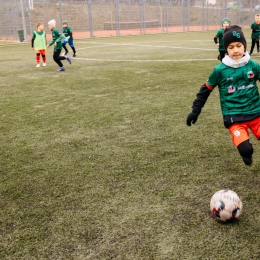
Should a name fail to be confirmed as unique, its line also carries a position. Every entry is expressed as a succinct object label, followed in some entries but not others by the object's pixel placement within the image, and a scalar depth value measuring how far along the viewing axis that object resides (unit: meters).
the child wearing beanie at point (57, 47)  12.55
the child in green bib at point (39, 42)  13.57
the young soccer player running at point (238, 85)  3.68
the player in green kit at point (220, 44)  12.04
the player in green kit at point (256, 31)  13.99
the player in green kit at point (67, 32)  17.12
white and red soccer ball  3.01
